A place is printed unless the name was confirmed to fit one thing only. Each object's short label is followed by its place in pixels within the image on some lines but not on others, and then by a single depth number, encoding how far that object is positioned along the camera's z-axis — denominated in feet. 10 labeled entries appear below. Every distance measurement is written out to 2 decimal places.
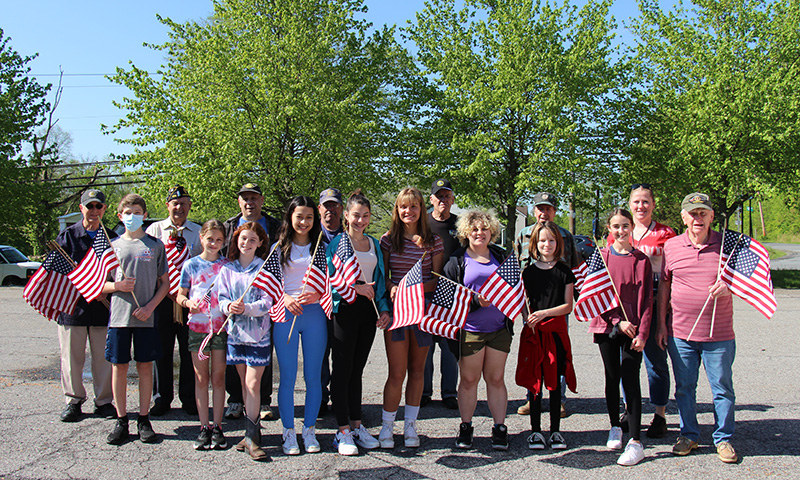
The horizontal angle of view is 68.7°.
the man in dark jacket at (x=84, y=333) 17.90
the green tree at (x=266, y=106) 62.03
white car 67.56
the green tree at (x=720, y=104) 63.98
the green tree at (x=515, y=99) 65.41
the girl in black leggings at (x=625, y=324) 15.37
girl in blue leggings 15.05
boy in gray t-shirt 15.79
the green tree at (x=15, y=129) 74.74
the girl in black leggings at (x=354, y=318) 15.33
